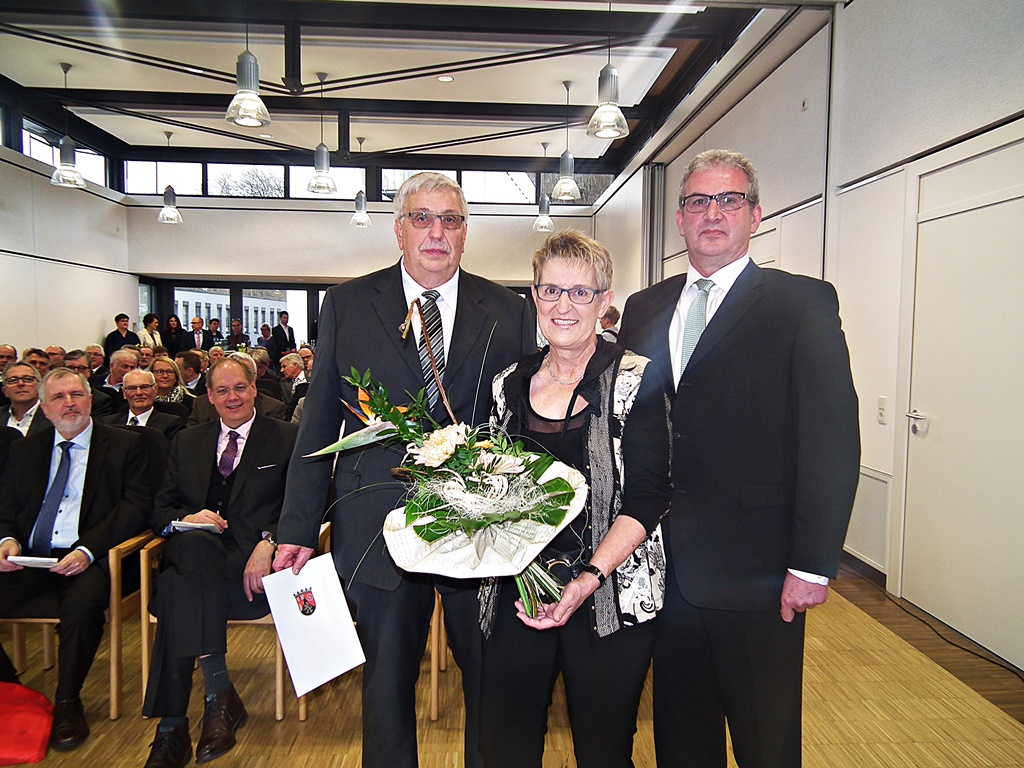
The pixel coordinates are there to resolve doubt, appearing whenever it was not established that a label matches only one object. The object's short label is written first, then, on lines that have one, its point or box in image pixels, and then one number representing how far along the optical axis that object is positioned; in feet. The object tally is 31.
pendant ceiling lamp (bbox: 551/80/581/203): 28.78
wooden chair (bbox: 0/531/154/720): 9.61
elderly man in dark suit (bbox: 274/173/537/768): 6.68
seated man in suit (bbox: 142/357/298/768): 9.05
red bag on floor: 8.74
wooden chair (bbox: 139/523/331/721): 9.62
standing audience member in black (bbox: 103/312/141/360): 39.34
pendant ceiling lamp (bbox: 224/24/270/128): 17.61
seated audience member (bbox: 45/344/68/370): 22.03
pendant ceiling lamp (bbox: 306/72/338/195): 27.91
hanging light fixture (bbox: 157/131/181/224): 38.22
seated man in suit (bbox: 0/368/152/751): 9.87
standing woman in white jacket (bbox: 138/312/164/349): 41.45
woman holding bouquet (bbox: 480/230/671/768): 5.43
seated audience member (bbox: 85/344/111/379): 25.29
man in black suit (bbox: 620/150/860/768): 5.98
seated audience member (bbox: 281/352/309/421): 23.25
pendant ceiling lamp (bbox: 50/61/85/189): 28.73
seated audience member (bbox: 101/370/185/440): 14.78
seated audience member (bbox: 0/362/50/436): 15.75
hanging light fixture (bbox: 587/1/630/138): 18.62
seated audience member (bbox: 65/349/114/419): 17.11
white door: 11.19
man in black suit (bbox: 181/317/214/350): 43.54
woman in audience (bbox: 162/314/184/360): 44.21
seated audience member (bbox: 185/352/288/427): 15.12
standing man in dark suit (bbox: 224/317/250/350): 46.14
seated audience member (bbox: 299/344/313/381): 29.37
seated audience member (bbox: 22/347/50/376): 20.81
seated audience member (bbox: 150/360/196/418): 18.12
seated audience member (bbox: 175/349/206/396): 22.44
